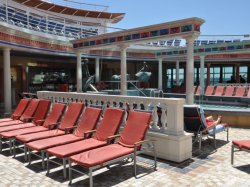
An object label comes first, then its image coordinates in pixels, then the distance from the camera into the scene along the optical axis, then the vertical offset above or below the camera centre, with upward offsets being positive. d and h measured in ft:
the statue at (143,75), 37.08 +1.60
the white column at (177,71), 59.22 +3.68
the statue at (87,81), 32.42 +0.54
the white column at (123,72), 27.65 +1.69
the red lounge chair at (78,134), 12.70 -3.50
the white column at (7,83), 31.42 +0.16
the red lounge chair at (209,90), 38.72 -1.08
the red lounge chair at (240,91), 34.64 -1.22
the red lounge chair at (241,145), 12.18 -3.66
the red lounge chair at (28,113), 18.71 -2.73
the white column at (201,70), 43.66 +3.06
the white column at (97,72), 50.86 +3.07
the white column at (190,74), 22.03 +1.11
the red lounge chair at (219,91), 37.32 -1.21
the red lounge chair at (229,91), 36.00 -1.18
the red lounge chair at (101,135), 11.78 -3.35
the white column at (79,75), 32.62 +1.50
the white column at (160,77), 49.36 +1.76
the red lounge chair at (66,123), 14.54 -2.96
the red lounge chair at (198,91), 39.10 -1.27
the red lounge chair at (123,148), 10.31 -3.70
